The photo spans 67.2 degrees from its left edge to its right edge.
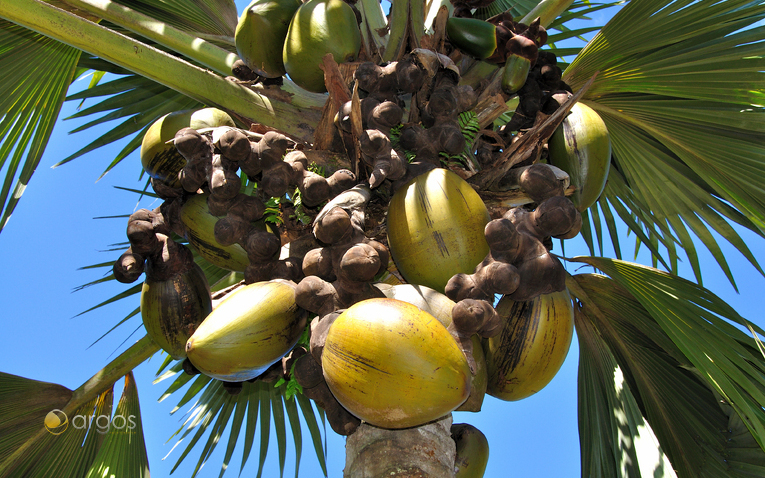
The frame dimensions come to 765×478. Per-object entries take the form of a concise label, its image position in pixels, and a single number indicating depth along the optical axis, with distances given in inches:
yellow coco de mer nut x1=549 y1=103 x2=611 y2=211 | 77.5
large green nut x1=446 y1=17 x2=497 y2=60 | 87.0
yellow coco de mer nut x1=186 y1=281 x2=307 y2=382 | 60.1
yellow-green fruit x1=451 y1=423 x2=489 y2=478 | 66.9
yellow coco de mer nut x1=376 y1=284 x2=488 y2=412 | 58.7
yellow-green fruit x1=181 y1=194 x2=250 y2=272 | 76.5
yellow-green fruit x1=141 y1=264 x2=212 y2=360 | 74.6
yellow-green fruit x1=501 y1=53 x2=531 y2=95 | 82.6
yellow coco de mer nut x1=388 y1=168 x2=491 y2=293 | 63.4
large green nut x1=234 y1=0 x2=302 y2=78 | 89.0
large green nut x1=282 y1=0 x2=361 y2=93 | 83.7
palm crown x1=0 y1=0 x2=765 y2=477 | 82.2
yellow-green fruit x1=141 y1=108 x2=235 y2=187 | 82.3
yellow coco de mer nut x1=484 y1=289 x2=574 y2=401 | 63.2
